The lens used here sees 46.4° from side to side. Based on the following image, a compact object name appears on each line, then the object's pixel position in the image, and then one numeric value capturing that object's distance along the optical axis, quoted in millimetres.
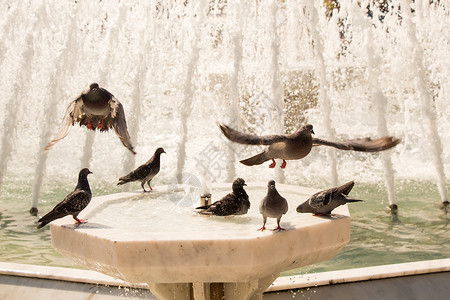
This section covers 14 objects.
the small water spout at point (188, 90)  8367
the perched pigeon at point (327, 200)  2977
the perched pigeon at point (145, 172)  3990
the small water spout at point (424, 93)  7105
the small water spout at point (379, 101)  6681
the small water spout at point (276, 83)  8000
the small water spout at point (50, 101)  6805
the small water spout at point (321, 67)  7786
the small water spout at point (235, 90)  8164
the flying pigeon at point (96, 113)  2924
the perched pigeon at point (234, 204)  3180
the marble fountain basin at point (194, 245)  2449
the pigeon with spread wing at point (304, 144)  2656
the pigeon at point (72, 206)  2906
